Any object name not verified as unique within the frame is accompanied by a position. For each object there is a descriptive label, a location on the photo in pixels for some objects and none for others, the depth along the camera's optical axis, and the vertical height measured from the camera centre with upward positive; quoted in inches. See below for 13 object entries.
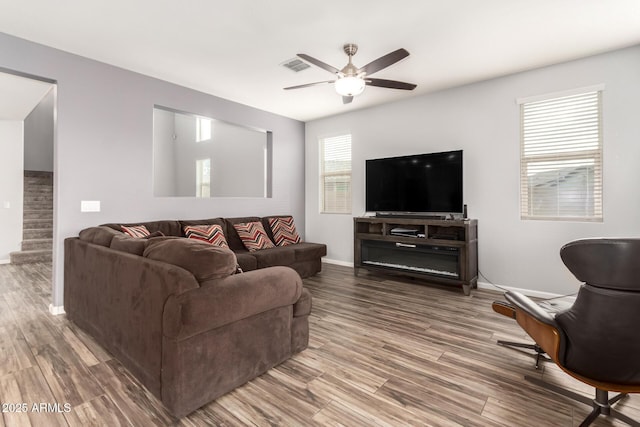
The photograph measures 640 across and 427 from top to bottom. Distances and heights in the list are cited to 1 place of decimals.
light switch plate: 130.5 +2.8
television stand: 152.4 -19.5
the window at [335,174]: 219.5 +27.8
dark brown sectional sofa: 62.2 -23.9
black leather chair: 53.7 -21.2
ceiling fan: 107.3 +52.3
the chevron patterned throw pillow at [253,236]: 173.0 -13.6
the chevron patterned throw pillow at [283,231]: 194.4 -12.1
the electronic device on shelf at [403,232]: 169.5 -10.8
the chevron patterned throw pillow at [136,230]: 130.4 -7.8
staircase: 237.3 -5.4
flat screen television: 163.9 +16.1
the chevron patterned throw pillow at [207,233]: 153.5 -10.6
